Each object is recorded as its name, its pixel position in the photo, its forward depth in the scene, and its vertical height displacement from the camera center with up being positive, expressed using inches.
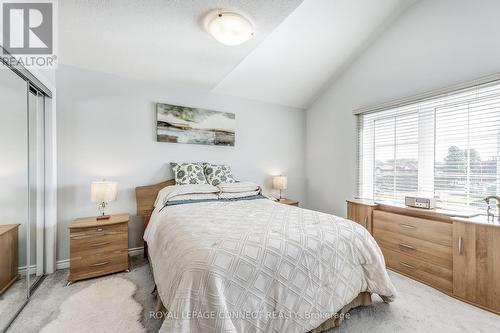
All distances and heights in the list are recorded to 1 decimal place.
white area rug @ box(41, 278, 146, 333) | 62.4 -47.2
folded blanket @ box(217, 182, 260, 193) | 115.6 -12.2
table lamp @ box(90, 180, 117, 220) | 93.6 -12.0
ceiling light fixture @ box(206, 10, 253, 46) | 70.8 +46.5
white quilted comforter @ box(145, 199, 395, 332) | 44.4 -26.0
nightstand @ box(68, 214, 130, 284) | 86.7 -34.6
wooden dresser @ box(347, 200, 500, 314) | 72.4 -32.5
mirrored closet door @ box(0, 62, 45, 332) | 66.1 -9.9
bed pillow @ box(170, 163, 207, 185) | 117.6 -5.2
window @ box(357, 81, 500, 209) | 86.0 +8.0
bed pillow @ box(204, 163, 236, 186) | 125.5 -5.5
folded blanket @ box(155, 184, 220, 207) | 101.7 -13.9
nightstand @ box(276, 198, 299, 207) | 142.3 -24.3
